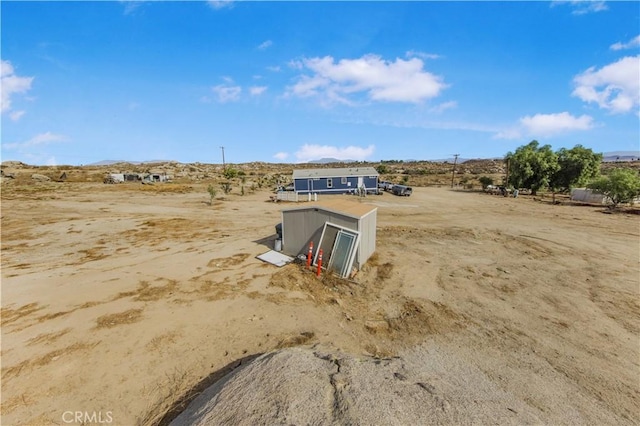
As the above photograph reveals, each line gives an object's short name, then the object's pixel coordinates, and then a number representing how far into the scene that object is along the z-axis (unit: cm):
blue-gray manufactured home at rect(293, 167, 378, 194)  4031
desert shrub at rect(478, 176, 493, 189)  4874
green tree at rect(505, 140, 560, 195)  3972
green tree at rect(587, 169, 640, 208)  2684
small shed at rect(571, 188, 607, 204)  3193
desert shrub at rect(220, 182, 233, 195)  4016
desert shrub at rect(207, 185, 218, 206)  3132
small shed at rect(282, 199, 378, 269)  1237
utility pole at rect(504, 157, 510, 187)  4378
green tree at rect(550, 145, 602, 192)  3847
